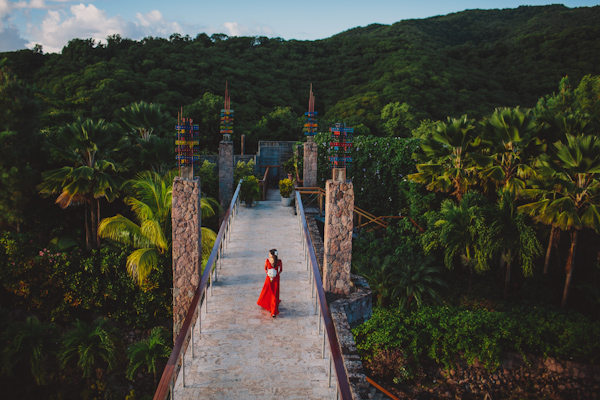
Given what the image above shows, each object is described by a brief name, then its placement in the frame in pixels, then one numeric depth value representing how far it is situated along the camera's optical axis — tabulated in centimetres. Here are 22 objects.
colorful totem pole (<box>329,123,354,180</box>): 1033
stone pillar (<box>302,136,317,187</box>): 1873
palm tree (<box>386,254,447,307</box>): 1402
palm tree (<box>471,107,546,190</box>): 1484
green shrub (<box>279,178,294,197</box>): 1752
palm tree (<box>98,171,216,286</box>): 1239
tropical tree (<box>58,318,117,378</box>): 1266
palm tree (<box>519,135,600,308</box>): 1243
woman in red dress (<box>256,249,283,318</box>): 866
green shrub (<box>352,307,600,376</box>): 1218
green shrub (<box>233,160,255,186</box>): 2060
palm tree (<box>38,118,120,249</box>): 1441
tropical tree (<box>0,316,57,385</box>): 1281
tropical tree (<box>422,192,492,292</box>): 1453
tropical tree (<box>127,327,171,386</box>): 1244
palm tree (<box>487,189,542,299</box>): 1393
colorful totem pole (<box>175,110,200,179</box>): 992
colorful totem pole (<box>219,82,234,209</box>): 1760
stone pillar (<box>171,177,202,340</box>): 982
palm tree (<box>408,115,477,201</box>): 1620
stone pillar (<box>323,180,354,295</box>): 1023
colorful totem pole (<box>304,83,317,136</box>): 1727
